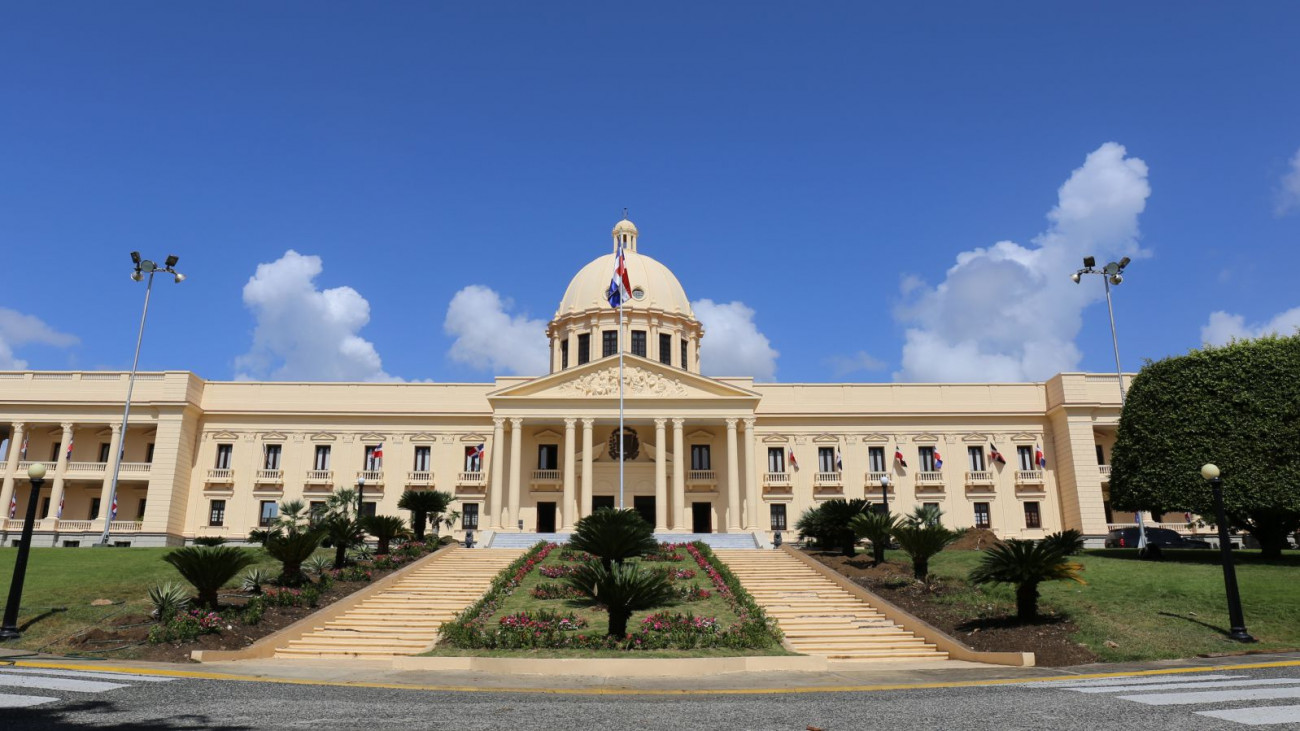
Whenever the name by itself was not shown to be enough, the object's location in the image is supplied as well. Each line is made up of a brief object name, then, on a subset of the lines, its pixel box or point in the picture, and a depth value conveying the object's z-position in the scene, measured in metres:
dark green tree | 29.50
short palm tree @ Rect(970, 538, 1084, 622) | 18.75
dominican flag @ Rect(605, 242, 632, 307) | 42.19
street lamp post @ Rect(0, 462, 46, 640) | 18.38
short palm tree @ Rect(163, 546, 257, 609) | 19.30
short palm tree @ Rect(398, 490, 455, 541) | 34.97
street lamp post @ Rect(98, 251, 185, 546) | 41.00
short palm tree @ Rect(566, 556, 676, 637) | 18.39
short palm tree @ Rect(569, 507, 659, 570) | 25.34
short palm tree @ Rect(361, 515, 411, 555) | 30.88
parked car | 40.26
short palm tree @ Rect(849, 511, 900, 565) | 28.56
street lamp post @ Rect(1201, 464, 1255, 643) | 18.08
